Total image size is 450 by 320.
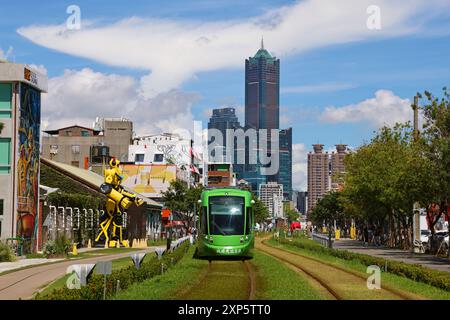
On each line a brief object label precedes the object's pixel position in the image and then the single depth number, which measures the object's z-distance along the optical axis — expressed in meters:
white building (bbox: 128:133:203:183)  142.25
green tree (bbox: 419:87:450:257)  42.72
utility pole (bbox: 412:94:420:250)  55.44
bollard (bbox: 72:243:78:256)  51.12
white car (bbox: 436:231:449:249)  54.33
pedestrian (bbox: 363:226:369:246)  84.88
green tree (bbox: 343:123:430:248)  47.09
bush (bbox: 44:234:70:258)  46.47
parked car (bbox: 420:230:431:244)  75.26
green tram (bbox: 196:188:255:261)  38.44
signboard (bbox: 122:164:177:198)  125.50
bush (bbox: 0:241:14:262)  42.22
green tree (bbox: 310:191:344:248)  145.38
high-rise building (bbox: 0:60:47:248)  48.16
